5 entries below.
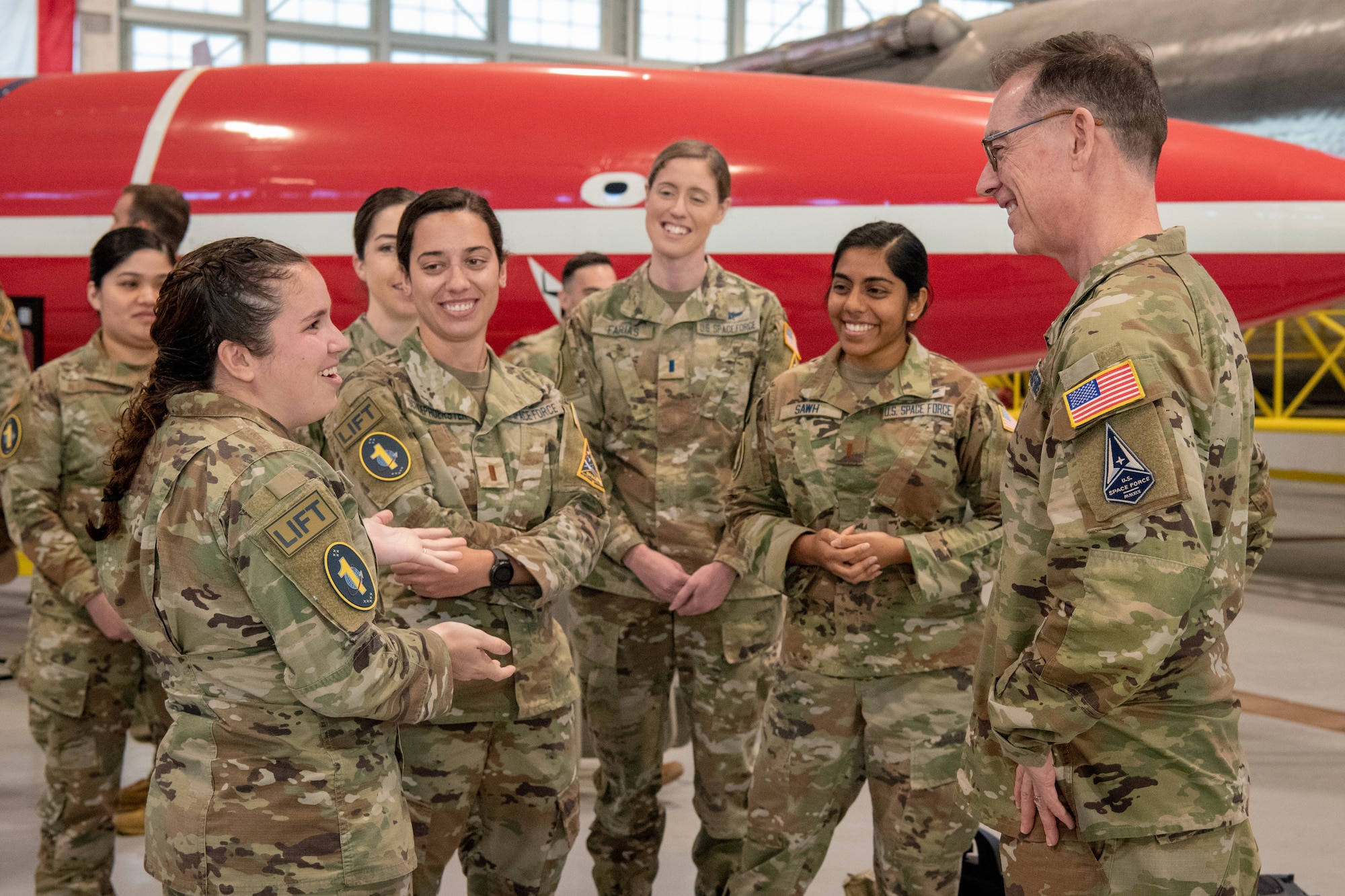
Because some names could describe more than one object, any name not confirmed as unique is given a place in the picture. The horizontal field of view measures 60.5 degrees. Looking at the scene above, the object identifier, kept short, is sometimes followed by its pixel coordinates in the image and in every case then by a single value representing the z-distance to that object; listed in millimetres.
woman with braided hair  1544
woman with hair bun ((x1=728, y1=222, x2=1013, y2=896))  2365
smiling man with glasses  1398
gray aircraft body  8281
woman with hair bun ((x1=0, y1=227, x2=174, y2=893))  2756
